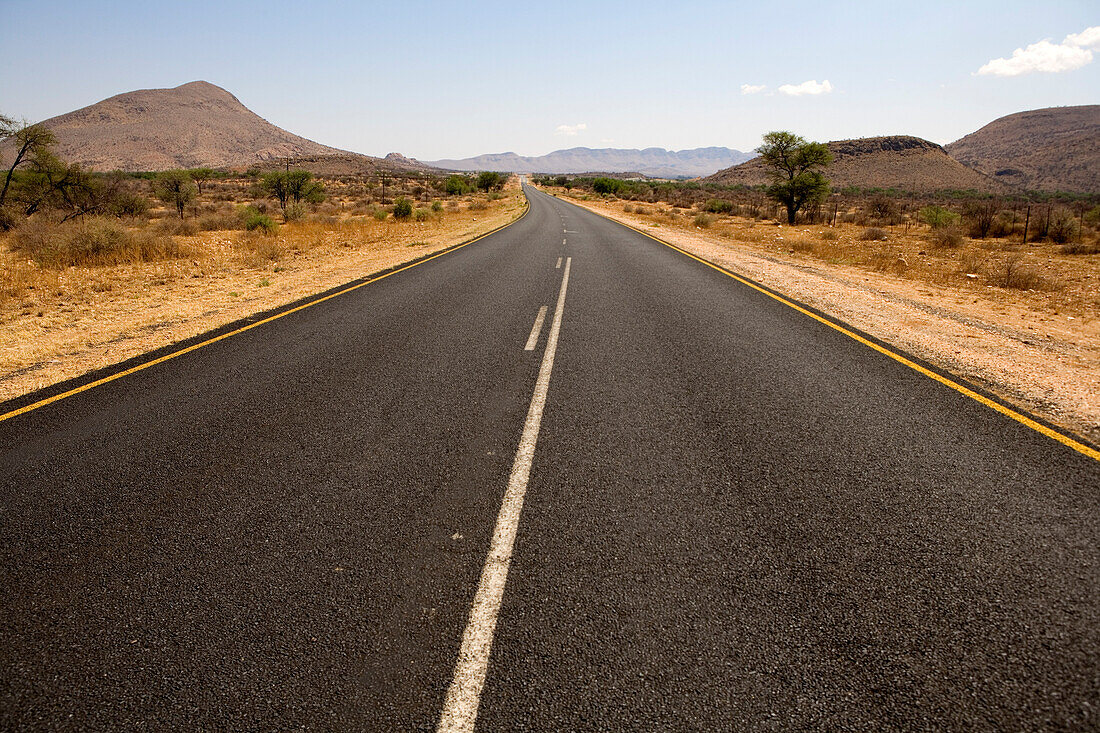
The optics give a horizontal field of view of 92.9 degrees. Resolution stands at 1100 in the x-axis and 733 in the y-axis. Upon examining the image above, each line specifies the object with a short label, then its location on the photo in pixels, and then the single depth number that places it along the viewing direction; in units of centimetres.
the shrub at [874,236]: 2242
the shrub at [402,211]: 3134
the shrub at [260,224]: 2234
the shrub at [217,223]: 2389
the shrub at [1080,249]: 1714
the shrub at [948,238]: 1930
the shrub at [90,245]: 1421
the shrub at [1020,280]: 1190
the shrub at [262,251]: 1525
